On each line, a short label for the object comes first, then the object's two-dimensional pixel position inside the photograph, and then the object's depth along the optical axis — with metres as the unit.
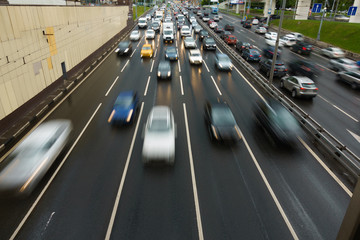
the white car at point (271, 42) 40.17
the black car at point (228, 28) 55.22
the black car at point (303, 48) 35.12
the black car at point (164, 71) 24.08
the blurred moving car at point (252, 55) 30.45
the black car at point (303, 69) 24.71
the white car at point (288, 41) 40.15
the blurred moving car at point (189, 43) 37.53
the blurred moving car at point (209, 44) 37.03
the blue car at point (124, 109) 15.36
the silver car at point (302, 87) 19.38
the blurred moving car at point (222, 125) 13.46
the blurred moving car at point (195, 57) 29.45
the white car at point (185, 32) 47.53
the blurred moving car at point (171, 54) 30.50
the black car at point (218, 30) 51.88
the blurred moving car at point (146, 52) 32.47
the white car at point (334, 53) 32.75
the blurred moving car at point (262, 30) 52.16
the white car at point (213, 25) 57.20
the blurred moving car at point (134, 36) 44.28
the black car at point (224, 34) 44.09
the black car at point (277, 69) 24.62
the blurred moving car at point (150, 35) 45.25
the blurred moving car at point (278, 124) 13.40
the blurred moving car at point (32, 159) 9.81
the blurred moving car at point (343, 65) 25.25
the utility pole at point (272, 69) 20.79
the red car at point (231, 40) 40.73
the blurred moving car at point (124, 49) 33.81
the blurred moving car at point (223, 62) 27.49
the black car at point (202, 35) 45.03
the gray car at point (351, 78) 22.03
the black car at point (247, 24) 60.31
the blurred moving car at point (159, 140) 11.59
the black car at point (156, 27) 54.79
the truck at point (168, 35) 42.16
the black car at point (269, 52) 31.36
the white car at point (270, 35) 44.34
